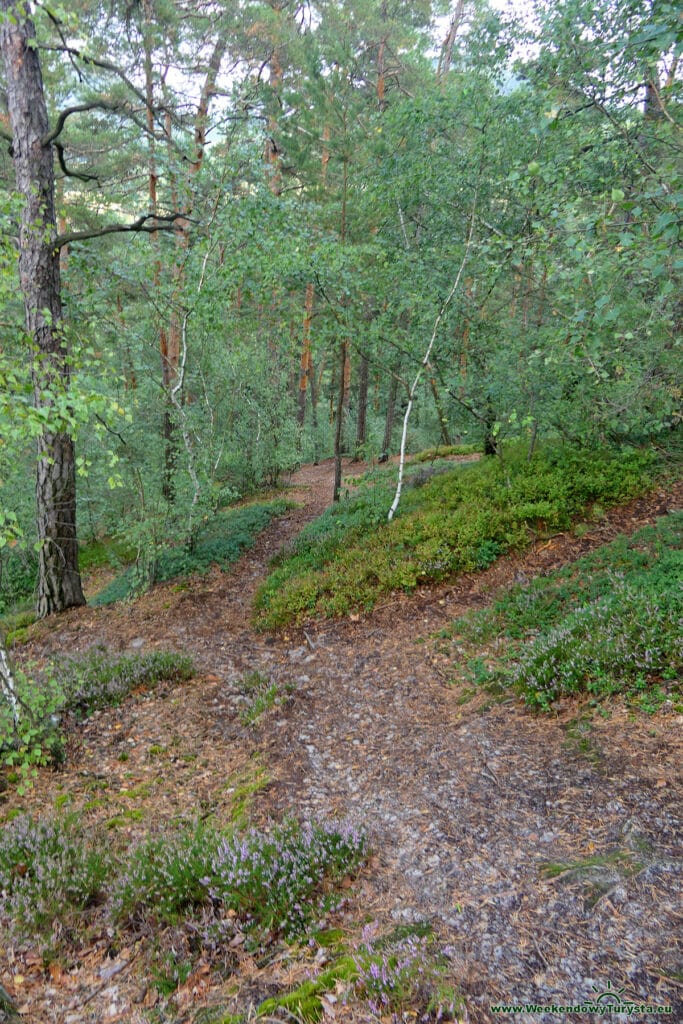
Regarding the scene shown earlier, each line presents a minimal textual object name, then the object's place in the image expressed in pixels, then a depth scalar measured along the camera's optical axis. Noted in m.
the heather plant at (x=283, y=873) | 3.24
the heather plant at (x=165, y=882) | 3.43
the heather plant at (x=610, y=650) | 4.68
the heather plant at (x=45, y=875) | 3.43
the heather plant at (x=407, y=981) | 2.41
